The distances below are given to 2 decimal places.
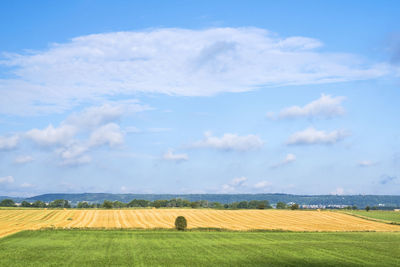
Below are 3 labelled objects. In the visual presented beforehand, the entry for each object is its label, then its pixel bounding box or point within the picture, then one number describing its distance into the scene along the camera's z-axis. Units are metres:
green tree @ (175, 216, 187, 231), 85.12
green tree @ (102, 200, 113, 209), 187.88
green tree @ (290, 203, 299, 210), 173.26
